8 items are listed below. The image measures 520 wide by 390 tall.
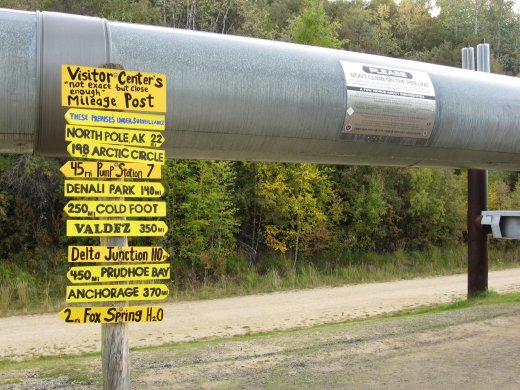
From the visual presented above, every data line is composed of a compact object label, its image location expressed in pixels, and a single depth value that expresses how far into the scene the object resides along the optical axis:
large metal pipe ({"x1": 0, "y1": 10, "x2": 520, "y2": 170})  3.79
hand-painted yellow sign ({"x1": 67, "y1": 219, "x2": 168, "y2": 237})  3.65
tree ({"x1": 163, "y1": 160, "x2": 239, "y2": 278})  19.06
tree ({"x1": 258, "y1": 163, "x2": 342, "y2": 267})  21.08
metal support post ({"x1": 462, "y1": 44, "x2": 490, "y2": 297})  11.13
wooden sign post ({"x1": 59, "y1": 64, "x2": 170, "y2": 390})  3.64
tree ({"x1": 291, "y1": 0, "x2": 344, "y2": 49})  21.20
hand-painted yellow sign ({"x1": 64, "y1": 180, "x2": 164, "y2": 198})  3.62
